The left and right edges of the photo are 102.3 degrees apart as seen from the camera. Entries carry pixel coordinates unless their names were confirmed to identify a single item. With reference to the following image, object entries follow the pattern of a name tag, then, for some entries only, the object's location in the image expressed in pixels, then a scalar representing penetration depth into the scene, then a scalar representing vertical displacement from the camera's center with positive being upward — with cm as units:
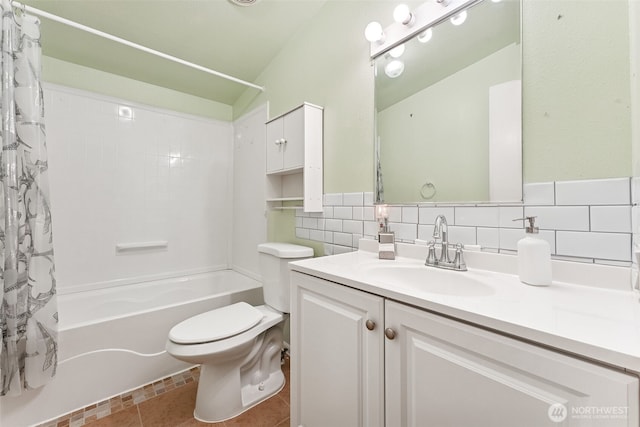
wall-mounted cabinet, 154 +39
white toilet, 121 -65
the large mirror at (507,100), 71 +39
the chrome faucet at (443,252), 94 -16
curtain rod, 125 +100
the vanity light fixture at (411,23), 103 +83
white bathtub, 127 -78
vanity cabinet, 43 -36
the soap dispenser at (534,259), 73 -14
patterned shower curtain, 115 -5
